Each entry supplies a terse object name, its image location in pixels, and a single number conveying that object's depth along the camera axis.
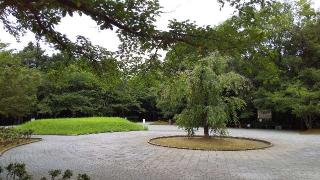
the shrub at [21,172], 3.94
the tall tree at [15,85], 11.89
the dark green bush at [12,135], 10.45
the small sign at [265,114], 19.51
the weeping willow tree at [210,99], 10.42
